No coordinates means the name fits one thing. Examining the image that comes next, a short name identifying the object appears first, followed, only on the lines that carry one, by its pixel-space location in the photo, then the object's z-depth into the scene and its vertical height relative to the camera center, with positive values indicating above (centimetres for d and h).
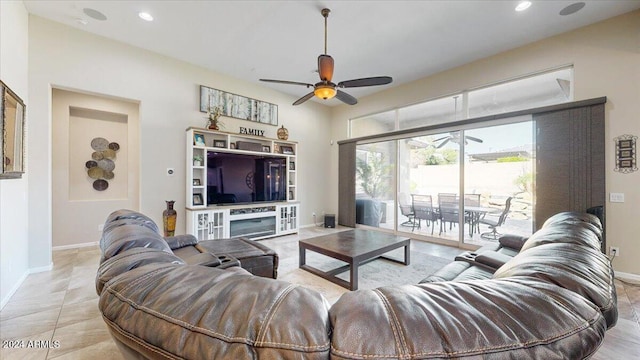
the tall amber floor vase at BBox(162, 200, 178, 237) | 413 -66
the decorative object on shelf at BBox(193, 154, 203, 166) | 452 +36
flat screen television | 462 +4
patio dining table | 439 -59
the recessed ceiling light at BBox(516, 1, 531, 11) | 296 +209
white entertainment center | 445 -21
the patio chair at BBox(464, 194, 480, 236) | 447 -64
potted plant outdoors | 590 -14
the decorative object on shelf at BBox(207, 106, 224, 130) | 468 +119
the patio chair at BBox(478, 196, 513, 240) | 416 -75
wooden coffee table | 276 -83
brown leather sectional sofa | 49 -30
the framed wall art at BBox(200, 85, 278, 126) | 477 +153
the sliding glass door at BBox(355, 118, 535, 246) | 405 -7
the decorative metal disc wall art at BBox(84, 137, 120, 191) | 448 +31
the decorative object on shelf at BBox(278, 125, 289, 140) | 563 +105
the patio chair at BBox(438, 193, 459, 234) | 471 -56
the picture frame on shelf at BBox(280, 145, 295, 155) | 566 +70
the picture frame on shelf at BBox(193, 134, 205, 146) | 447 +73
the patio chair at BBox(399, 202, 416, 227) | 538 -73
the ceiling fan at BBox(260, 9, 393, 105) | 290 +125
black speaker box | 630 -103
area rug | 290 -121
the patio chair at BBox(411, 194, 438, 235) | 506 -63
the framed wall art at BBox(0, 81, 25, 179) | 230 +47
